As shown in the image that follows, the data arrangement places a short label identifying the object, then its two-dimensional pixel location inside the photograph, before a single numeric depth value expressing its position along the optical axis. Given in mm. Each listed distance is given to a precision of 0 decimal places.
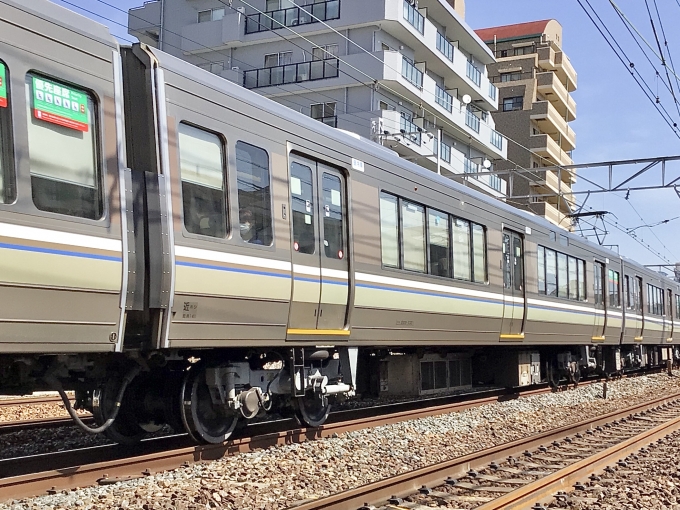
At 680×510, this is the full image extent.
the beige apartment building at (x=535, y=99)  55594
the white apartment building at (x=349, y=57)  33562
